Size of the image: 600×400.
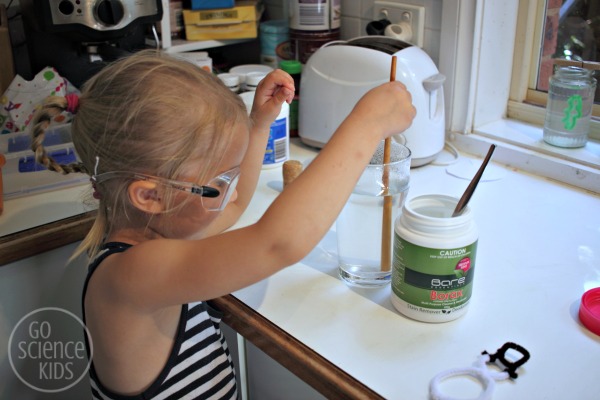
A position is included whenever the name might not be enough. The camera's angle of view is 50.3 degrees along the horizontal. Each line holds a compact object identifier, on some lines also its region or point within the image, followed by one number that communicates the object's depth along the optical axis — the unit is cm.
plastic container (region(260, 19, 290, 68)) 159
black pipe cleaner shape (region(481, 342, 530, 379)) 73
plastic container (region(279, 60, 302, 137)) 147
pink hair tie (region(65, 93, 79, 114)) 82
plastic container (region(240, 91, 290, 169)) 131
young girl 68
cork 119
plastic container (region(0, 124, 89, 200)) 121
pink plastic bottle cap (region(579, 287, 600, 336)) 79
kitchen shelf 148
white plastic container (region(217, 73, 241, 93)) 138
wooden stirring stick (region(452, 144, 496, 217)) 80
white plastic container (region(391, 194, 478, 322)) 77
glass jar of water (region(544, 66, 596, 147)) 126
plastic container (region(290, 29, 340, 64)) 150
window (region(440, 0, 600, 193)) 127
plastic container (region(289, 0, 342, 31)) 148
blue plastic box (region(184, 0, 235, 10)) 158
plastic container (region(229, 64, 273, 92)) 141
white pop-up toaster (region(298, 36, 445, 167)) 125
